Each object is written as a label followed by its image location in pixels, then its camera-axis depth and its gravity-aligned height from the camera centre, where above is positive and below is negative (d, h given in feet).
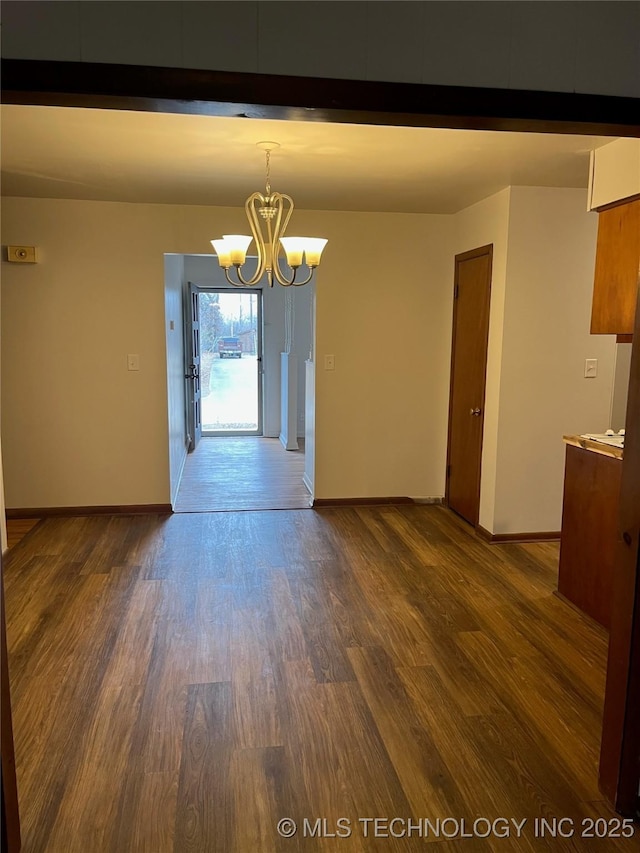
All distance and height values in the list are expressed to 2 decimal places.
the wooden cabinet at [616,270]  9.34 +1.32
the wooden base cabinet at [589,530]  9.73 -3.05
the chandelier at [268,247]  10.34 +1.75
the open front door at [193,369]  23.75 -0.97
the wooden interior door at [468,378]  14.14 -0.72
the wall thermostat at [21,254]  14.19 +2.08
